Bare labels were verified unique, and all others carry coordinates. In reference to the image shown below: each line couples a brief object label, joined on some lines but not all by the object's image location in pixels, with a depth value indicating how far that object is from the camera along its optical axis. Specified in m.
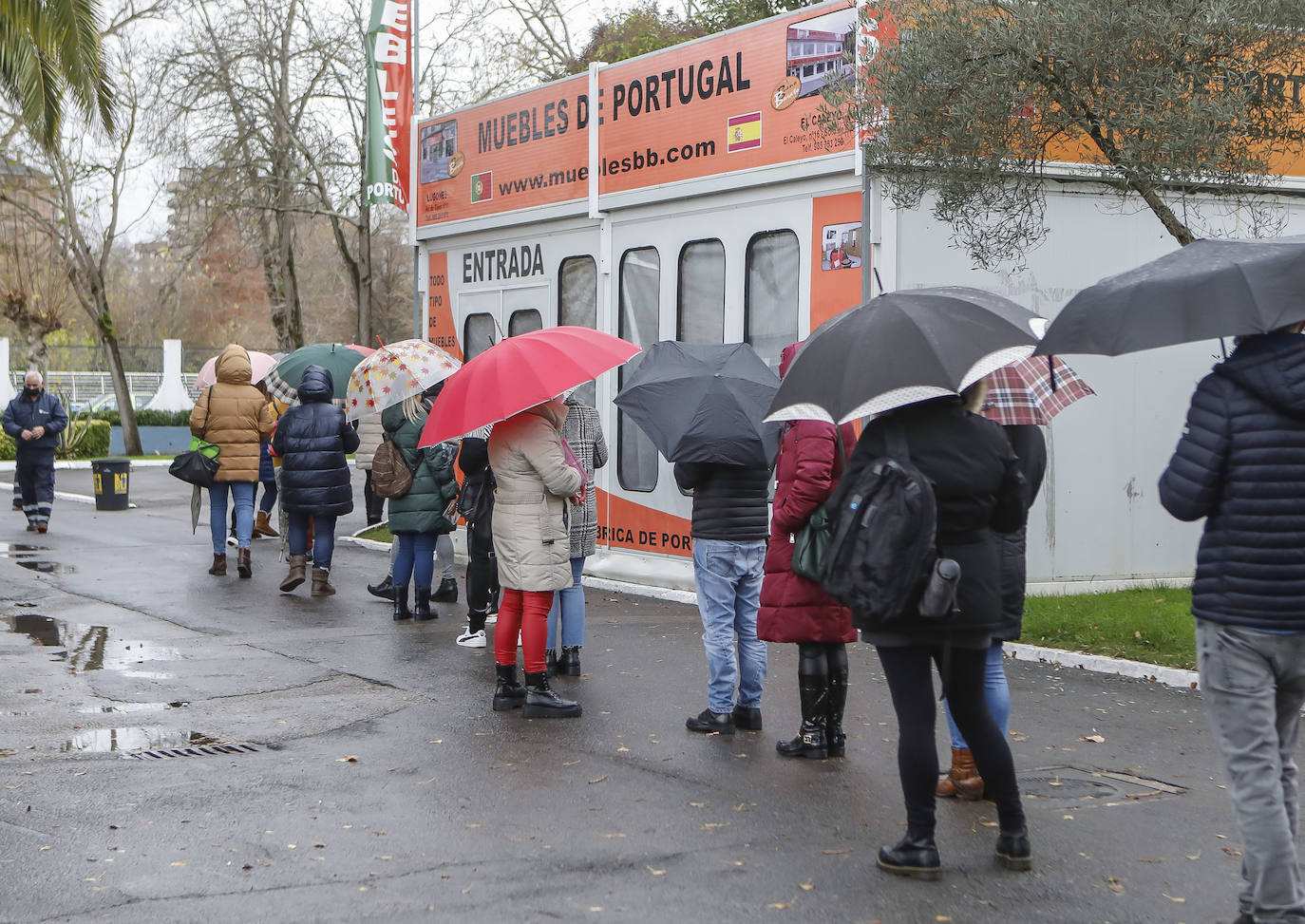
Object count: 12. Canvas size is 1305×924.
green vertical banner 16.34
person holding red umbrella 7.13
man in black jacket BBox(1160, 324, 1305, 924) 4.19
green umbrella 13.50
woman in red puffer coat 6.30
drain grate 6.75
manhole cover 6.00
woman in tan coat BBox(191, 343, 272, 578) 13.50
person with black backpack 4.85
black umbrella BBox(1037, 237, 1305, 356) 4.17
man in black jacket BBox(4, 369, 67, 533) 17.11
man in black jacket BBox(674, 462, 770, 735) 7.11
